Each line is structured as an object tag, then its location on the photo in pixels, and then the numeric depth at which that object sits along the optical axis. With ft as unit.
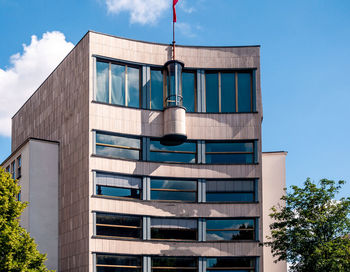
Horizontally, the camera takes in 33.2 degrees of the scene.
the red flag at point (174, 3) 166.33
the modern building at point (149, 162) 144.15
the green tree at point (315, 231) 123.34
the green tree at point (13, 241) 114.52
